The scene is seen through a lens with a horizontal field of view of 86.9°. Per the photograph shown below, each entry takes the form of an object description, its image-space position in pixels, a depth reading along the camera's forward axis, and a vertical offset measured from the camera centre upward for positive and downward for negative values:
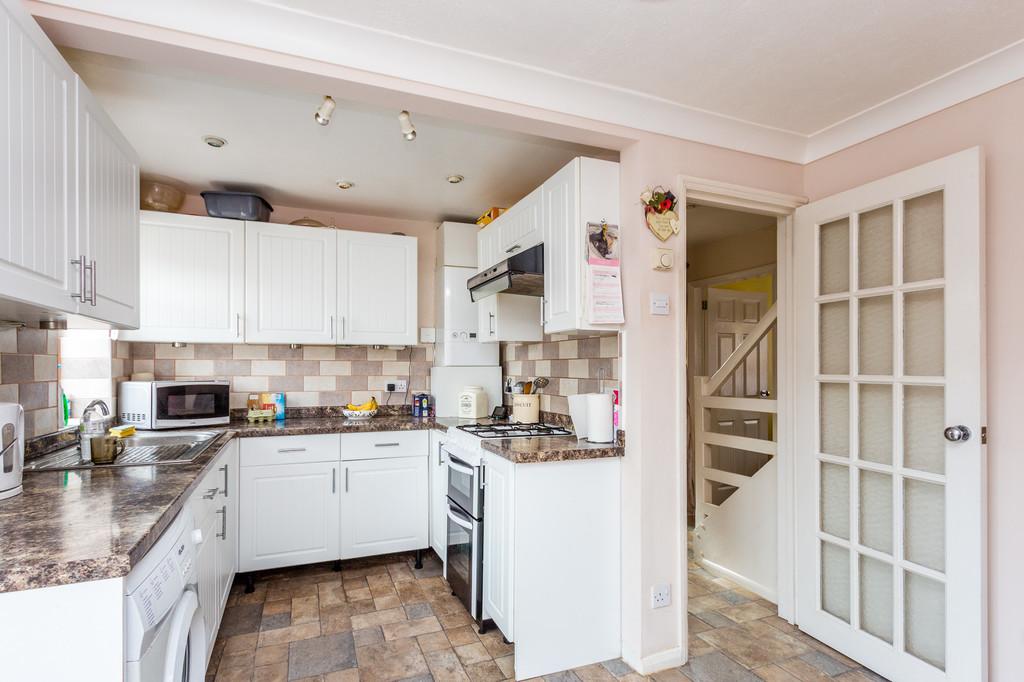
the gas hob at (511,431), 2.74 -0.47
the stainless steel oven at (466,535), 2.59 -0.97
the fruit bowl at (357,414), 3.65 -0.48
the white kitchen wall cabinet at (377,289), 3.59 +0.36
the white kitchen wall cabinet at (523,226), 2.71 +0.63
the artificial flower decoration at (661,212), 2.31 +0.56
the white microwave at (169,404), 3.06 -0.35
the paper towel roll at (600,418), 2.45 -0.34
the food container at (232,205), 3.33 +0.85
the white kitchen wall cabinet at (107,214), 1.64 +0.44
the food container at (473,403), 3.60 -0.41
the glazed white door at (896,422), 1.92 -0.32
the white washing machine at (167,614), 1.11 -0.63
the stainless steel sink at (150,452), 1.95 -0.47
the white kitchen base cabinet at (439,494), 3.18 -0.93
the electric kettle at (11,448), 1.49 -0.30
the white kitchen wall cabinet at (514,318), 3.34 +0.15
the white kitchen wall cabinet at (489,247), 3.26 +0.60
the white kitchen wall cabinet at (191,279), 3.17 +0.38
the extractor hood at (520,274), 2.65 +0.34
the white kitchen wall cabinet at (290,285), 3.37 +0.37
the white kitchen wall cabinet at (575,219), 2.37 +0.55
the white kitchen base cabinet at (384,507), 3.31 -1.03
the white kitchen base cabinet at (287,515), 3.08 -1.01
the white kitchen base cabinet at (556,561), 2.22 -0.93
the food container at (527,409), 3.24 -0.40
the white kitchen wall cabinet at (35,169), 1.21 +0.43
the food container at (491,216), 3.39 +0.81
